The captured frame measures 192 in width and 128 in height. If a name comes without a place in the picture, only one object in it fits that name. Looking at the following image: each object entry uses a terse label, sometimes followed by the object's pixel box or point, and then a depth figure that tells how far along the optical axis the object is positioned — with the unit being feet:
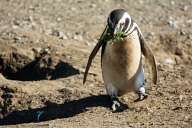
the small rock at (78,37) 48.42
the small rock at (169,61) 44.62
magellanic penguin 35.35
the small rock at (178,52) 46.50
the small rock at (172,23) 51.20
